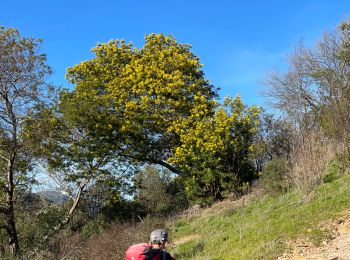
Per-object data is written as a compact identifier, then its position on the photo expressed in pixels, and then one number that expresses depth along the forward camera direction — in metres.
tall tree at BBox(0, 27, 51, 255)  12.52
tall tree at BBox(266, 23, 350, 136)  26.14
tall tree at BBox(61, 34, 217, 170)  21.38
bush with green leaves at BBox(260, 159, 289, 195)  12.30
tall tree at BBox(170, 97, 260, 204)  18.11
